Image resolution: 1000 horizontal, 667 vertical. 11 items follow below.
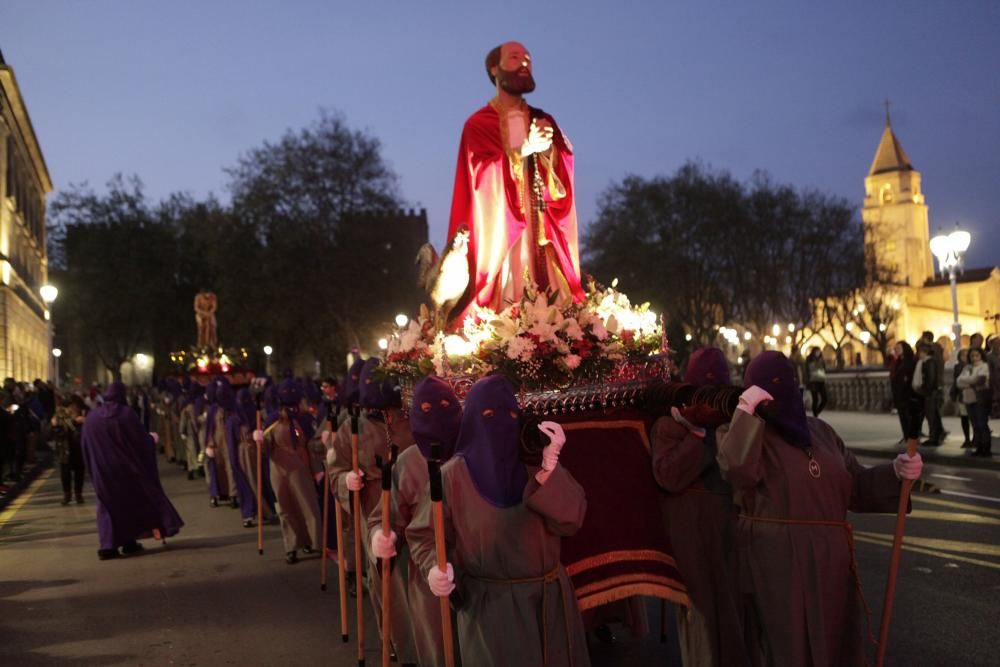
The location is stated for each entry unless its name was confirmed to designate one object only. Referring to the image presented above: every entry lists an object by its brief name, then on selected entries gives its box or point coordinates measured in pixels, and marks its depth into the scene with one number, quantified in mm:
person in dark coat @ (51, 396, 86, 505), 17172
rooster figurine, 7371
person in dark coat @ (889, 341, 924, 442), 17766
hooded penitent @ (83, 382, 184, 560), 12188
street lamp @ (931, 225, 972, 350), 24297
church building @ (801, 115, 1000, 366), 92250
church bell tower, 113062
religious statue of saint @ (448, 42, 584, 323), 7469
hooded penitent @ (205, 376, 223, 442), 17406
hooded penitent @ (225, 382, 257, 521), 14516
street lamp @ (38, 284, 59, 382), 32281
